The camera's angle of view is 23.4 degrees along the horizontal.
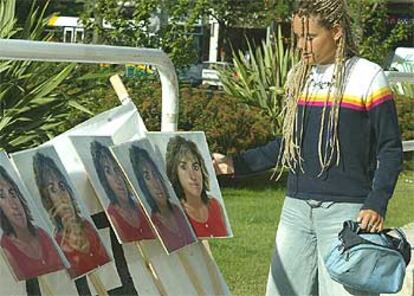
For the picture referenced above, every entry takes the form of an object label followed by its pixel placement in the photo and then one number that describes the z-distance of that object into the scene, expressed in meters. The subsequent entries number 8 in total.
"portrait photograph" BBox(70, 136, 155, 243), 3.58
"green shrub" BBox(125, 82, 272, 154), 12.16
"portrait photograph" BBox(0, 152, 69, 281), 3.14
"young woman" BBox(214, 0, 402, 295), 3.92
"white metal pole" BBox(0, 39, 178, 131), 3.30
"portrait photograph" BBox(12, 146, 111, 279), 3.33
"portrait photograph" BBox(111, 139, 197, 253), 3.71
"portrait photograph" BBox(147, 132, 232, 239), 4.00
